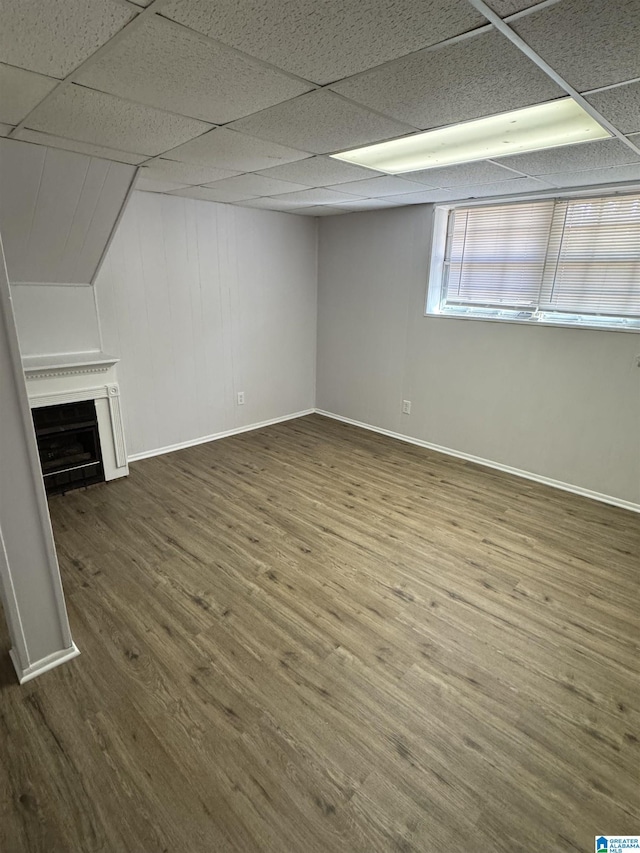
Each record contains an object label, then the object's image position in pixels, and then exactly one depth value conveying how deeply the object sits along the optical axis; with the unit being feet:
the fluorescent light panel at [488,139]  6.57
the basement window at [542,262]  10.53
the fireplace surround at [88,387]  10.37
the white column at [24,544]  5.27
